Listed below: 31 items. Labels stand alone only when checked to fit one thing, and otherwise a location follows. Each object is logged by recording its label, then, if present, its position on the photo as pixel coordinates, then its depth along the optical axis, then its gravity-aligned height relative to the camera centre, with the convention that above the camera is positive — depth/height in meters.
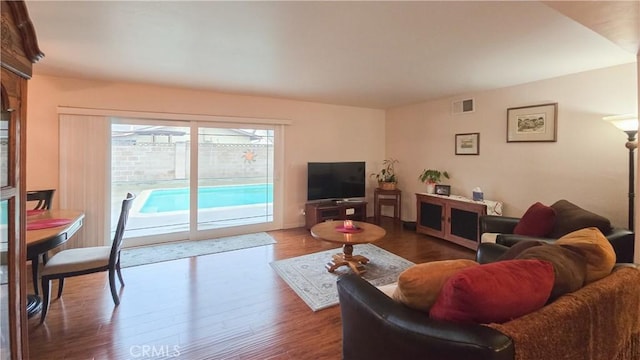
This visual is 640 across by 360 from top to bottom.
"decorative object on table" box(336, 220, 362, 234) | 3.25 -0.56
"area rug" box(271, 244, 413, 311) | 2.71 -1.04
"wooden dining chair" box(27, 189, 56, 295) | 3.19 -0.23
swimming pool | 4.31 -0.31
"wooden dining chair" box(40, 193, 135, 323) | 2.25 -0.70
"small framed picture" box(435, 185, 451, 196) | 4.59 -0.17
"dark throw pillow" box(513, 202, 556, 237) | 2.88 -0.41
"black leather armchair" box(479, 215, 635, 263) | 2.39 -0.53
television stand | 4.90 -0.56
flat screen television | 5.06 -0.02
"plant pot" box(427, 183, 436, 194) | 4.77 -0.14
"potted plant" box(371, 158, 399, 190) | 5.59 +0.08
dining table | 2.02 -0.41
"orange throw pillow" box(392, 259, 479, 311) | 1.27 -0.46
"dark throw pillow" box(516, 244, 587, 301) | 1.28 -0.40
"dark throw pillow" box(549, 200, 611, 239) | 2.53 -0.37
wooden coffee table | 3.03 -0.62
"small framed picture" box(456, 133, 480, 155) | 4.39 +0.56
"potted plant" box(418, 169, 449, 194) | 4.79 +0.03
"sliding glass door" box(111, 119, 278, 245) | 4.05 +0.01
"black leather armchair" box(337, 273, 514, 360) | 1.00 -0.60
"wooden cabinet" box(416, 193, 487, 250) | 3.98 -0.57
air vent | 4.43 +1.15
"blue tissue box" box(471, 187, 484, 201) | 4.16 -0.21
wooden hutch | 0.92 +0.04
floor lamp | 2.63 +0.43
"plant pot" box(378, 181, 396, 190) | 5.57 -0.13
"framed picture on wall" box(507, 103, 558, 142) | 3.55 +0.74
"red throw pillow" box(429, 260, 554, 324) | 1.09 -0.44
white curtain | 3.61 +0.06
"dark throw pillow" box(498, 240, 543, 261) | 1.70 -0.41
